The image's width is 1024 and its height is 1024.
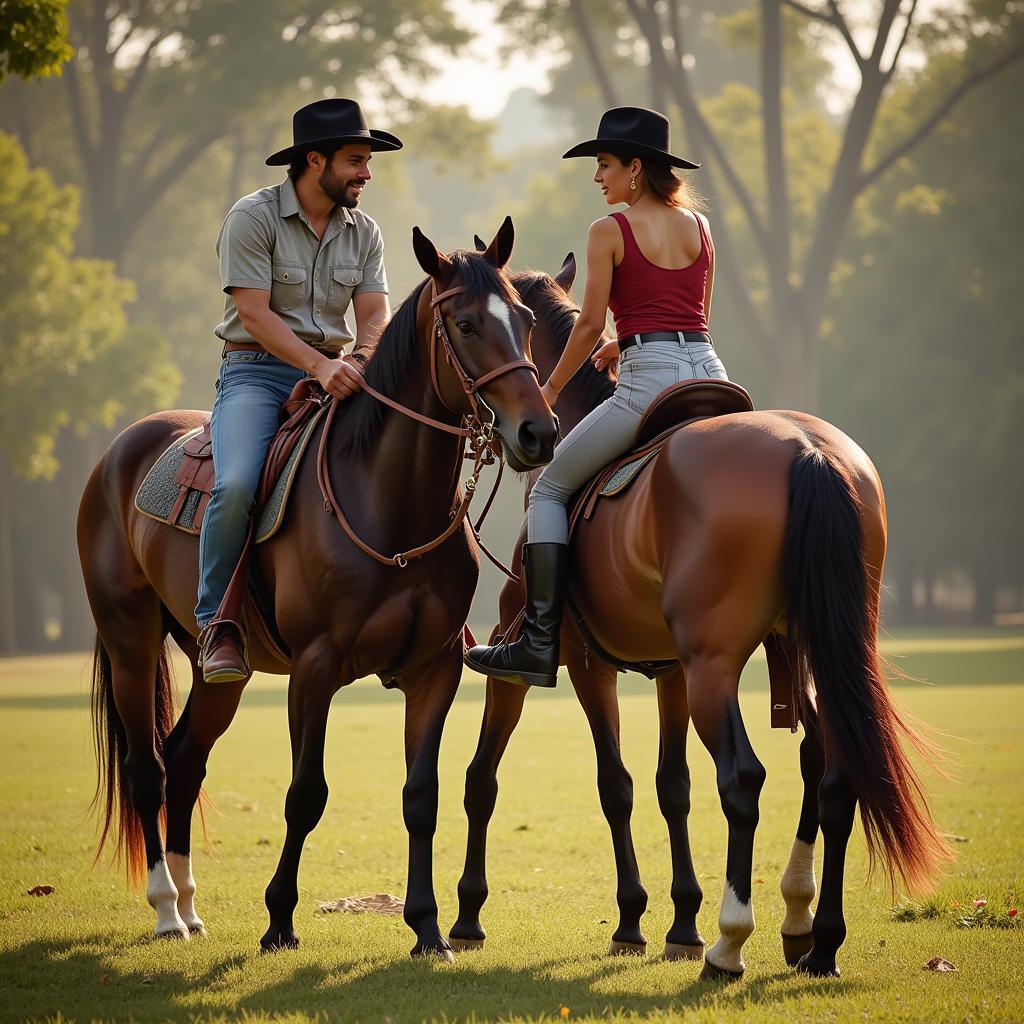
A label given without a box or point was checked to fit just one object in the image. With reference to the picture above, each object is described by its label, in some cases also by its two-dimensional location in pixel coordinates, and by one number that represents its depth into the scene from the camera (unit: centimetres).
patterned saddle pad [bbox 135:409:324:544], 1346
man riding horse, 1345
